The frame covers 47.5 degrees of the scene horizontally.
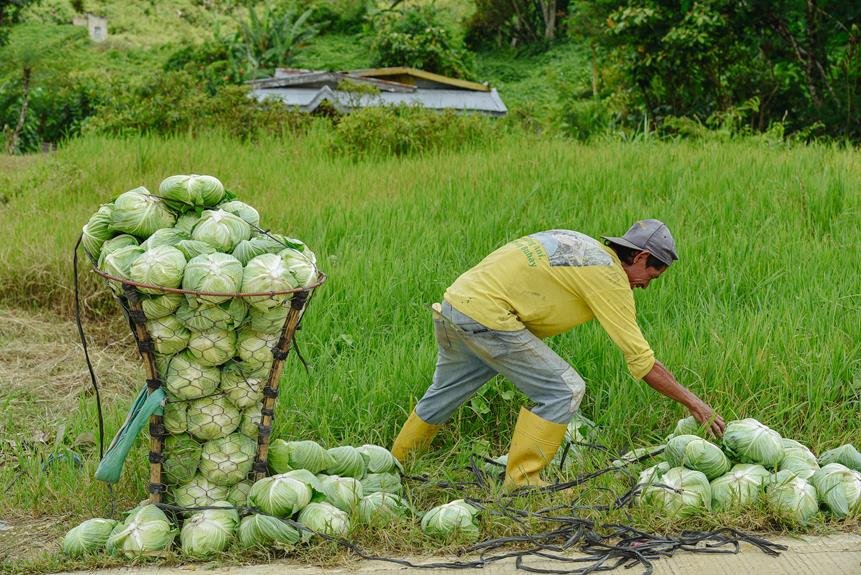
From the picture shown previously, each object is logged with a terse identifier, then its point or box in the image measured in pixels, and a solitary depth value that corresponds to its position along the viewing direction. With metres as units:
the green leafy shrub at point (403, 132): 9.81
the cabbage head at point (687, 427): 4.40
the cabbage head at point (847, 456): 4.22
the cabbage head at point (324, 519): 3.67
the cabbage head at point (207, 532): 3.60
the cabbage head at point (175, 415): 3.68
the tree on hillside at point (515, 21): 24.72
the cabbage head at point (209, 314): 3.55
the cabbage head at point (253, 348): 3.68
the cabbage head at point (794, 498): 3.88
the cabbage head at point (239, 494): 3.81
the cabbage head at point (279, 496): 3.64
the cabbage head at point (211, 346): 3.59
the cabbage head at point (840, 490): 3.95
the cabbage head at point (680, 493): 3.92
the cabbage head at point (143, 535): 3.56
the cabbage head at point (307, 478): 3.76
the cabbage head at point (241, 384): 3.68
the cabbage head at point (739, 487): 3.97
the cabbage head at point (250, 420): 3.79
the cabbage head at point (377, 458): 4.17
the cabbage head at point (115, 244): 3.67
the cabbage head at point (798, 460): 4.06
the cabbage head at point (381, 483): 4.09
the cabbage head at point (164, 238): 3.60
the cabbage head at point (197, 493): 3.75
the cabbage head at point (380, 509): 3.84
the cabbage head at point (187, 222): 3.77
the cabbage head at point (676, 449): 4.10
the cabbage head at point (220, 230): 3.68
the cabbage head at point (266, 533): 3.60
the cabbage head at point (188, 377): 3.62
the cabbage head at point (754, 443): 4.08
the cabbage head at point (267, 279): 3.53
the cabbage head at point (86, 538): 3.63
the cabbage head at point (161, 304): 3.54
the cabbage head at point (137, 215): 3.68
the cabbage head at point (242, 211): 3.85
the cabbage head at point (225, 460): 3.74
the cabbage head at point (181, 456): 3.72
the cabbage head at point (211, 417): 3.68
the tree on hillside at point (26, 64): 13.95
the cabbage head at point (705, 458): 4.04
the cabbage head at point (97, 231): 3.73
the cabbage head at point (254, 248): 3.67
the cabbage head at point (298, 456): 3.89
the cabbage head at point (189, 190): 3.72
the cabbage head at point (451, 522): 3.79
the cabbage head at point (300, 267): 3.64
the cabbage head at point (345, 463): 4.04
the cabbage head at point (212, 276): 3.47
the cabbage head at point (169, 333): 3.60
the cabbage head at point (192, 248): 3.59
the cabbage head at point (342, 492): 3.85
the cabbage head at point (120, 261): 3.56
